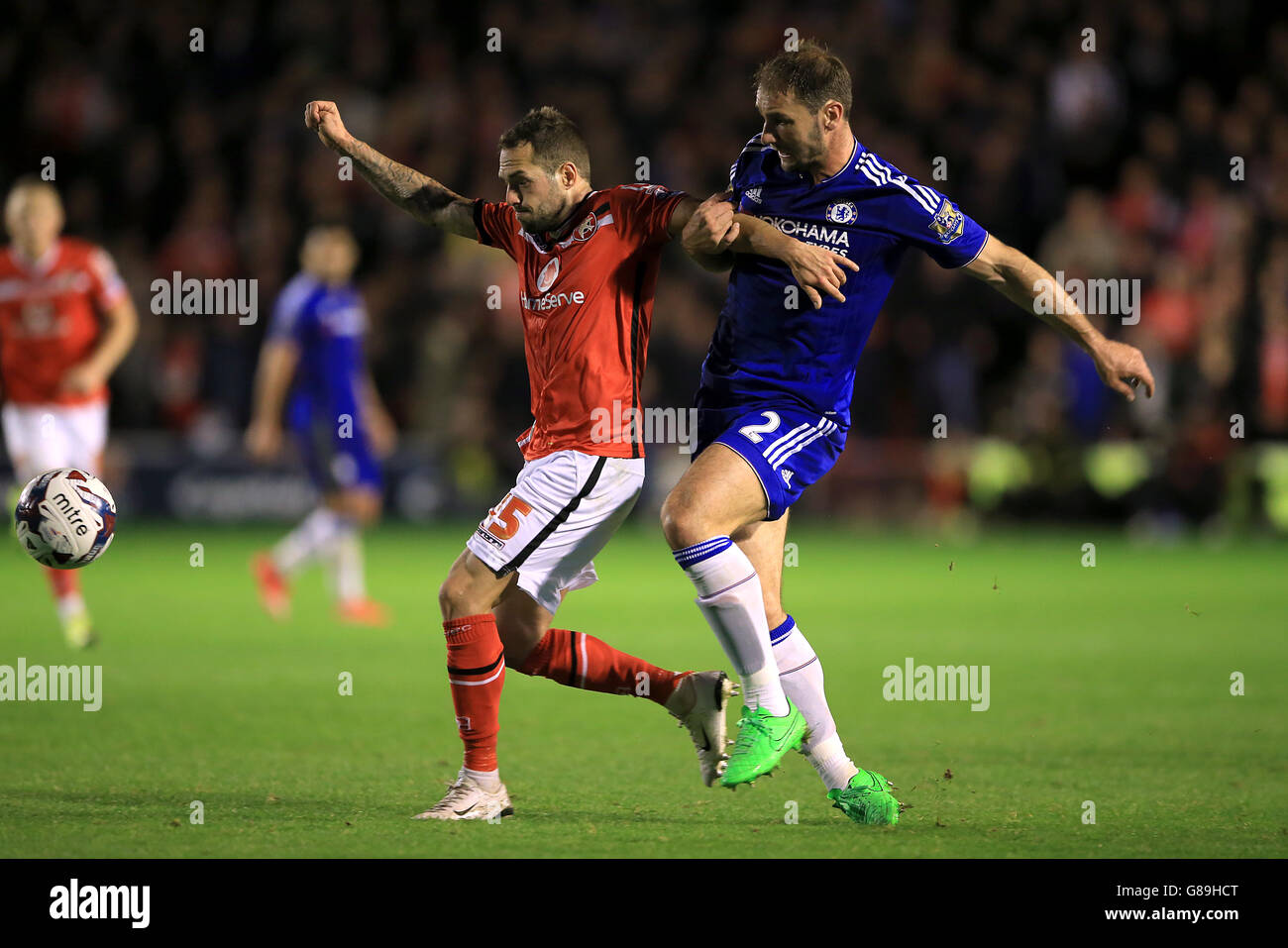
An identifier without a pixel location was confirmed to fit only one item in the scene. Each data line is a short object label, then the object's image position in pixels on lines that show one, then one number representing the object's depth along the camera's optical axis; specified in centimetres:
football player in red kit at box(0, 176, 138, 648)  1052
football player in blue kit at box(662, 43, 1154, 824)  552
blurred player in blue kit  1169
